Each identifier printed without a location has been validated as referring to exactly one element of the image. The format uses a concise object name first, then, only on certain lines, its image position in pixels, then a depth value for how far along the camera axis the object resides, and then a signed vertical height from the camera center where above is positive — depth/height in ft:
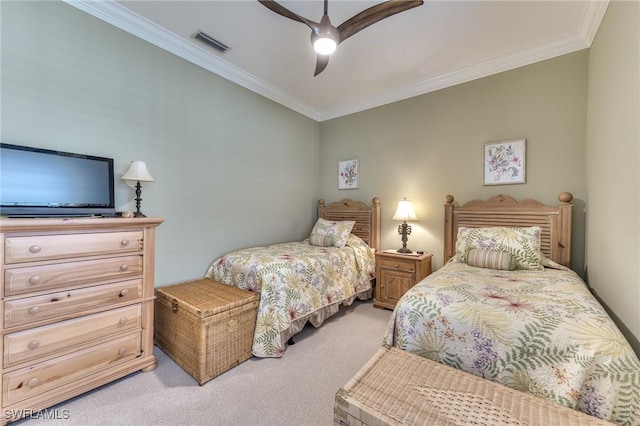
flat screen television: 5.59 +0.55
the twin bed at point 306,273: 7.36 -2.02
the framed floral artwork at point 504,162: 9.09 +1.86
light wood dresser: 4.80 -2.03
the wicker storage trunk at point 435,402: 3.34 -2.56
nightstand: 9.90 -2.30
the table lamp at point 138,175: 7.04 +0.89
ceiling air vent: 8.21 +5.38
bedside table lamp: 10.69 -0.09
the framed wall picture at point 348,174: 13.17 +1.93
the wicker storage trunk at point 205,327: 6.23 -2.98
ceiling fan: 5.67 +4.37
